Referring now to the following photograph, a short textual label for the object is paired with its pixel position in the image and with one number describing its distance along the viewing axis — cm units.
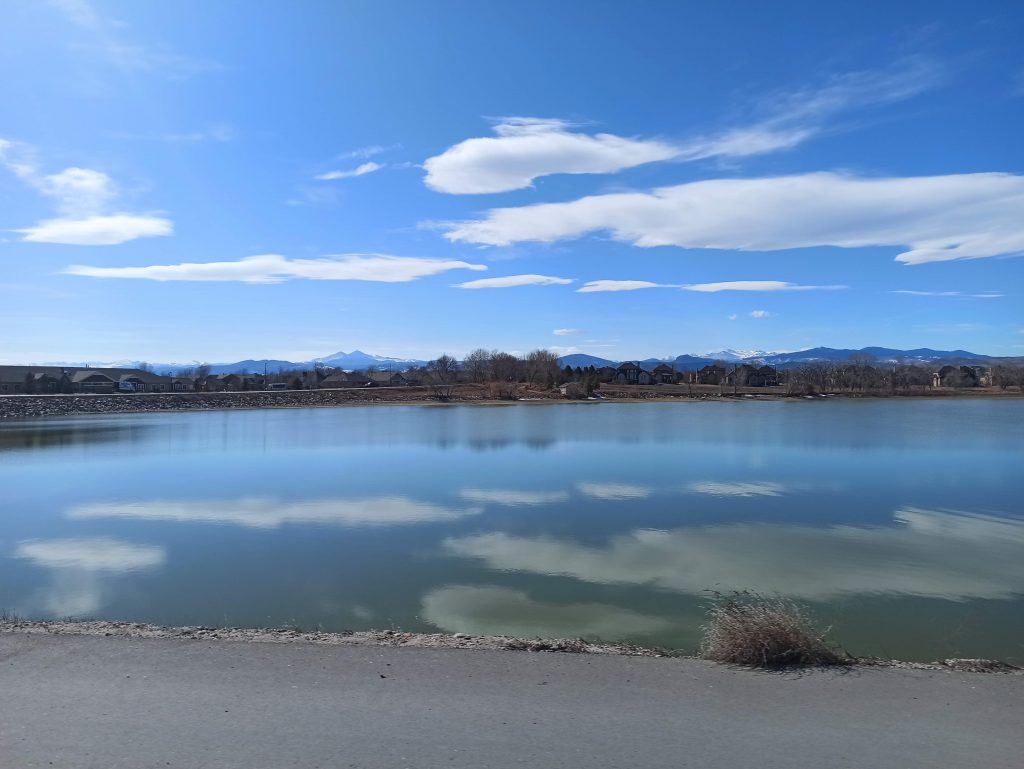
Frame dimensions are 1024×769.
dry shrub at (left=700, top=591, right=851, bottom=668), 620
